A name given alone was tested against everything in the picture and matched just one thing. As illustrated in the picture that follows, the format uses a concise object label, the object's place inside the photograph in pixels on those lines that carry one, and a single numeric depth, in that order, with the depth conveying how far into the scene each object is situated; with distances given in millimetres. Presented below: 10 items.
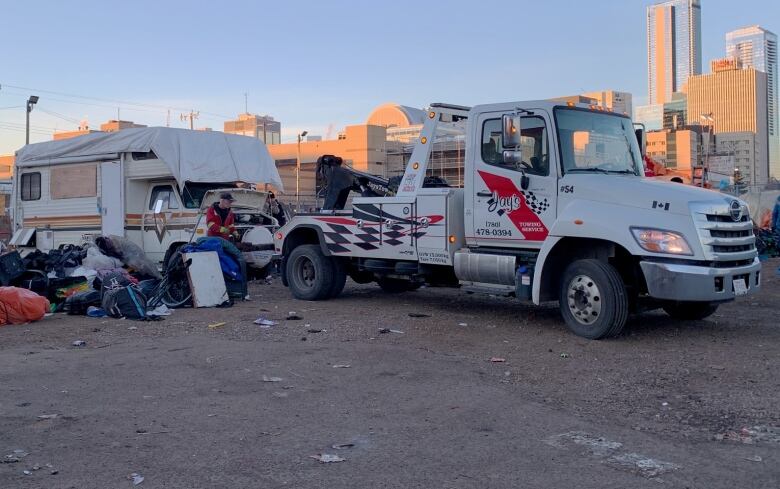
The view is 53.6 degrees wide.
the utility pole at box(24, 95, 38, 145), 33831
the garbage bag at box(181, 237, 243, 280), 12523
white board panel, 12062
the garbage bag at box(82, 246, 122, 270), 13191
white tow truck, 8258
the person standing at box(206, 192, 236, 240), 14195
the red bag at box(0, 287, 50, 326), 10641
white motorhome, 15695
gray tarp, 15719
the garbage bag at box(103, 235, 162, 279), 13820
